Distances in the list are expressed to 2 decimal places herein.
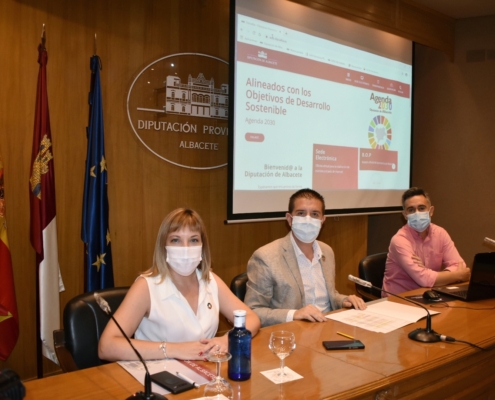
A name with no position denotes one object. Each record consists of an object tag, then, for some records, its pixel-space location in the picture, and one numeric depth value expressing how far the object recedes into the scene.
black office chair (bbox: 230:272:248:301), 2.56
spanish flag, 2.76
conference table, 1.49
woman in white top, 1.93
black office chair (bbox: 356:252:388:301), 3.31
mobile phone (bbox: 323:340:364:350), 1.87
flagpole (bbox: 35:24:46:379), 2.98
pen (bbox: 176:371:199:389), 1.51
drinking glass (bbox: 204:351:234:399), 1.44
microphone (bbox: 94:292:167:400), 1.30
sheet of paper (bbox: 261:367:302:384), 1.57
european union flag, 3.14
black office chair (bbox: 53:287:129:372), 1.92
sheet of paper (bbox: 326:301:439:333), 2.17
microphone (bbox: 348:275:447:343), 1.97
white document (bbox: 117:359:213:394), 1.55
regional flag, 2.95
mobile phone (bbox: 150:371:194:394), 1.47
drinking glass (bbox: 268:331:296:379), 1.60
